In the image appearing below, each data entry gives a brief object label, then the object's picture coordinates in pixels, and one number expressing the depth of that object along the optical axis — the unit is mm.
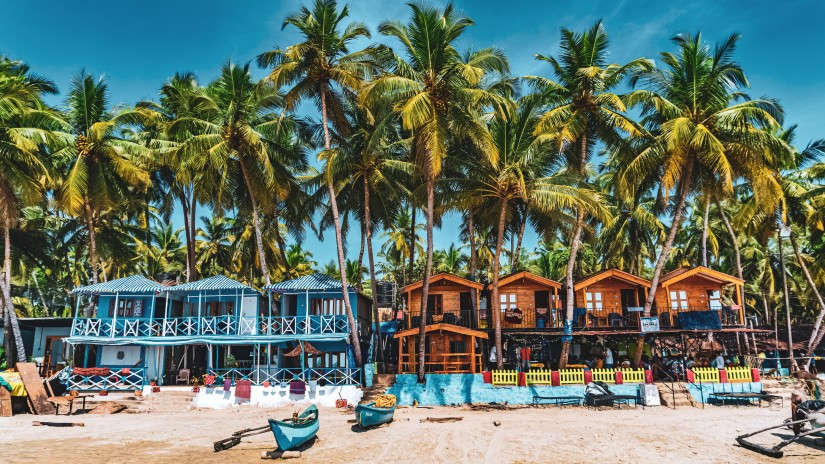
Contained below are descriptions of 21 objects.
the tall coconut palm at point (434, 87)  22094
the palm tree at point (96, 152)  26969
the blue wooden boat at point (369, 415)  17828
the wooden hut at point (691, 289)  28922
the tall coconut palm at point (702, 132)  23453
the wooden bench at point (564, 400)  22844
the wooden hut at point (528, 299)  27906
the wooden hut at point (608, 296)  28531
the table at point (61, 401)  22047
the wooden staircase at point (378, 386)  23642
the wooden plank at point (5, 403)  21312
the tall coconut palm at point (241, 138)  26281
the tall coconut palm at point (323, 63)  25141
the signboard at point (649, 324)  24703
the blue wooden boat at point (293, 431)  15047
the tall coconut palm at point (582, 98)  25141
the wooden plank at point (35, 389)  22234
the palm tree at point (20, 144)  24203
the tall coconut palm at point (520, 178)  23406
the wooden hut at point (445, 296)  28141
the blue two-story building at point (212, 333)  25859
